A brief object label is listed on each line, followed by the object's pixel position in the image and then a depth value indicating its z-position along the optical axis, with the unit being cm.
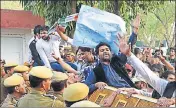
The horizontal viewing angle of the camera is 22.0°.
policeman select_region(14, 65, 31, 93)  653
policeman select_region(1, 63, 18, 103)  724
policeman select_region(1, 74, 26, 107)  560
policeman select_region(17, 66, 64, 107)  454
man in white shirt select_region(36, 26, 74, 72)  756
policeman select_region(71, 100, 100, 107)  321
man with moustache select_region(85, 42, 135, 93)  550
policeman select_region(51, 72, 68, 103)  479
